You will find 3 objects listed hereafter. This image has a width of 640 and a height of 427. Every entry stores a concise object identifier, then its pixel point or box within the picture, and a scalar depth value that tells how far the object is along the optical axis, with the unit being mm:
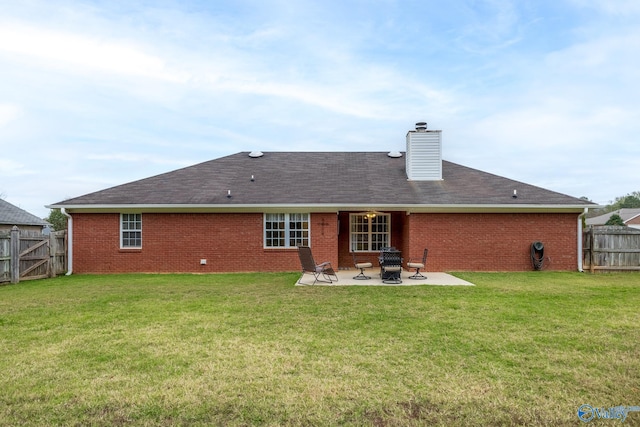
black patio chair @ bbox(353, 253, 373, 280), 11328
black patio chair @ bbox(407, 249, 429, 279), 11281
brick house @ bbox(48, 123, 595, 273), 13461
